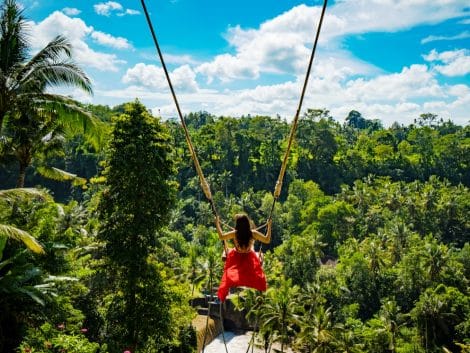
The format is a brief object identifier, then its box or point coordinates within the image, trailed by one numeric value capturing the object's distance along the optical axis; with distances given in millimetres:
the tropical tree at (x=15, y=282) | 8422
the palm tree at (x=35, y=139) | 11367
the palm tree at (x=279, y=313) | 21906
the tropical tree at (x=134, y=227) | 13641
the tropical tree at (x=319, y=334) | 21691
